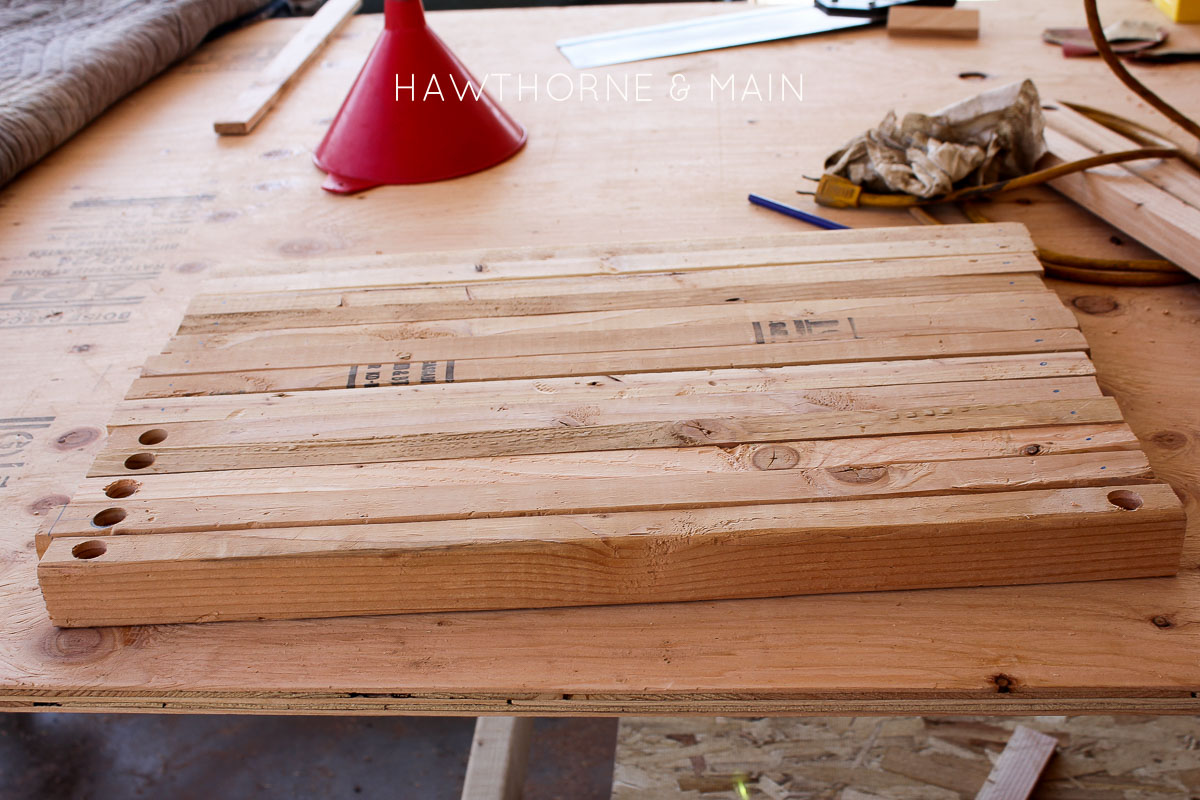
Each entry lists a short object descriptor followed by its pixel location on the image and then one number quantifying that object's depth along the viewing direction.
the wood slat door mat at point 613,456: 0.74
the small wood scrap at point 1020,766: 1.41
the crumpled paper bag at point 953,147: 1.25
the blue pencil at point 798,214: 1.23
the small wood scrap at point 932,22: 1.80
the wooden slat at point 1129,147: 1.17
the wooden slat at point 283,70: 1.61
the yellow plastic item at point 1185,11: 1.76
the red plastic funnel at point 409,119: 1.37
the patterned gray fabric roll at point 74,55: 1.48
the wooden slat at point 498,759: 1.43
